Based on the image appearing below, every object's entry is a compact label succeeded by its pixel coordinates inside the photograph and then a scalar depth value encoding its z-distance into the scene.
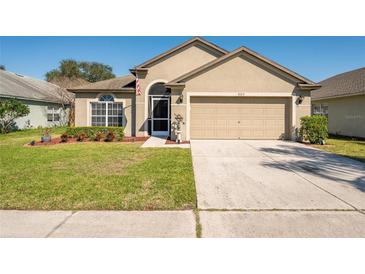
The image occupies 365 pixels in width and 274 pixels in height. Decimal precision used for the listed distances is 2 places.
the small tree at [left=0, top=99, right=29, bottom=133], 17.39
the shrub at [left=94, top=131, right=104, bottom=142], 13.82
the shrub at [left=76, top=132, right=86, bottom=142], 13.76
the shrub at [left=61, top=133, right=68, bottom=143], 13.26
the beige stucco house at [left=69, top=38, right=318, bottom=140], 13.07
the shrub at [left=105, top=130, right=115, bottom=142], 13.59
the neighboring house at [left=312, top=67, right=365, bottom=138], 15.27
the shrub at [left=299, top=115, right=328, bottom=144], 12.50
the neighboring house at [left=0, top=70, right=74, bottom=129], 20.00
